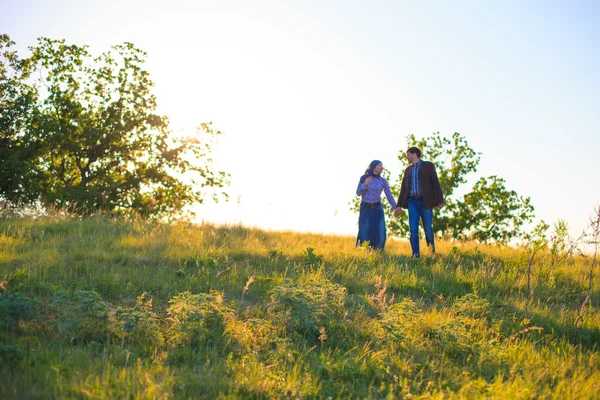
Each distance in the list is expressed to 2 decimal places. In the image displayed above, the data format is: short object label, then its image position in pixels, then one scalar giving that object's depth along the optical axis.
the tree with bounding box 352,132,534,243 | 30.12
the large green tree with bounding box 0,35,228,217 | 22.41
